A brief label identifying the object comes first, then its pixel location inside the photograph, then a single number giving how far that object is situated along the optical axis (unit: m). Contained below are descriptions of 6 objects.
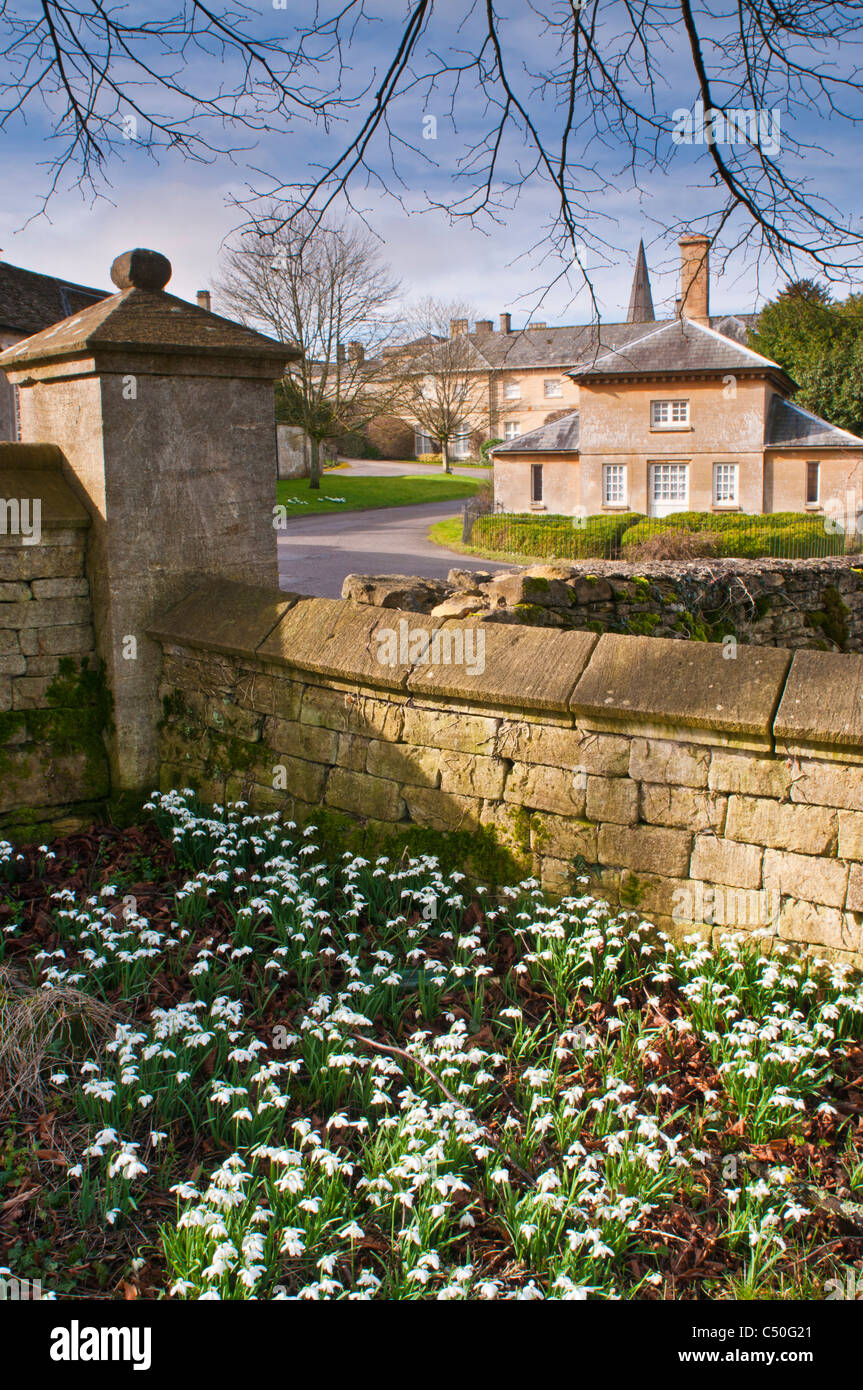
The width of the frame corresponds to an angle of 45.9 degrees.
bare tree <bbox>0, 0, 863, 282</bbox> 3.96
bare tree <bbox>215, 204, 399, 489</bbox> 34.38
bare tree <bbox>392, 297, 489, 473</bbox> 50.09
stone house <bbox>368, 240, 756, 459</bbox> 56.78
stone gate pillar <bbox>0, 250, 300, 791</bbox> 5.45
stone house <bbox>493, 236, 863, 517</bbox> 31.94
